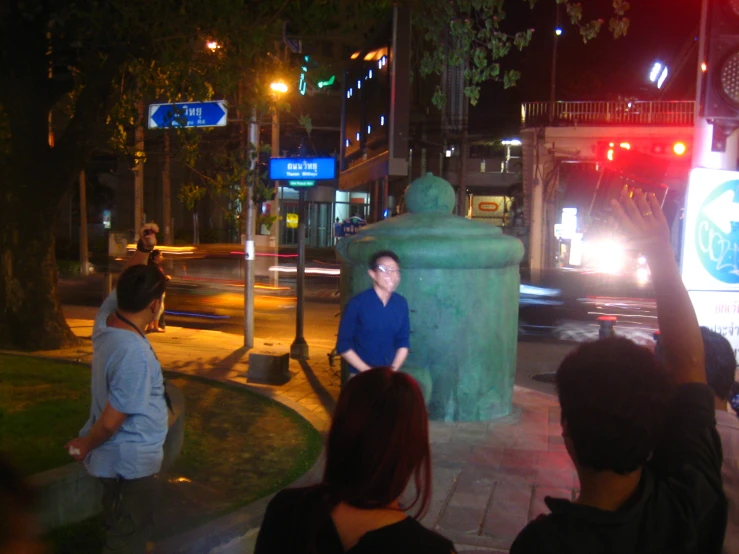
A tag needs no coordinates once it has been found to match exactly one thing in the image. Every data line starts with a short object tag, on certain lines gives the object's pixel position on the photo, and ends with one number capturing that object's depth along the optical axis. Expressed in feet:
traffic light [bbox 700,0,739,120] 15.01
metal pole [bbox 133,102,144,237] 121.29
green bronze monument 24.03
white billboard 14.48
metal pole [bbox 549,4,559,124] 112.16
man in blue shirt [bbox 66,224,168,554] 11.71
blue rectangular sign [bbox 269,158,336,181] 35.81
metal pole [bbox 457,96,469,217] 115.34
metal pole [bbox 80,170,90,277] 87.76
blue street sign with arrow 32.37
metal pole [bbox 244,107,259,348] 37.14
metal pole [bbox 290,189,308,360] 37.04
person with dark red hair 6.28
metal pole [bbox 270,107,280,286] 90.67
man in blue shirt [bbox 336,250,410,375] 18.21
